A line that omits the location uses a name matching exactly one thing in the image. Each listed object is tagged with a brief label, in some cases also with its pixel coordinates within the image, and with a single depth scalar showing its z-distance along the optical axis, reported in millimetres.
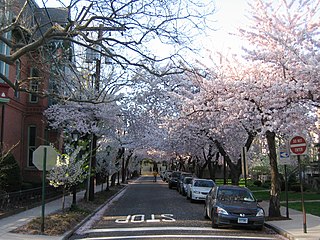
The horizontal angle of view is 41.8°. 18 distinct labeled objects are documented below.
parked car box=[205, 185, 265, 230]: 13297
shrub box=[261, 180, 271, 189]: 42438
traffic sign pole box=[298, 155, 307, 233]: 12180
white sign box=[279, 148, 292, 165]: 16328
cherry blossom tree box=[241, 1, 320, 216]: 13250
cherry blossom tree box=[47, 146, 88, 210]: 15523
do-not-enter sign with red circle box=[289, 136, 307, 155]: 12672
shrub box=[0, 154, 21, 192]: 18961
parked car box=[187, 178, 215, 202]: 24203
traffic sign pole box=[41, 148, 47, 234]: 12141
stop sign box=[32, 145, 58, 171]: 12602
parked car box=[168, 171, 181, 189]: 41341
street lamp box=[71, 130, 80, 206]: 17972
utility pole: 21341
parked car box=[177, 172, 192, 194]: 32912
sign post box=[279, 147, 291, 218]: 16328
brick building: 23266
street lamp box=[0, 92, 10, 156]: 20297
